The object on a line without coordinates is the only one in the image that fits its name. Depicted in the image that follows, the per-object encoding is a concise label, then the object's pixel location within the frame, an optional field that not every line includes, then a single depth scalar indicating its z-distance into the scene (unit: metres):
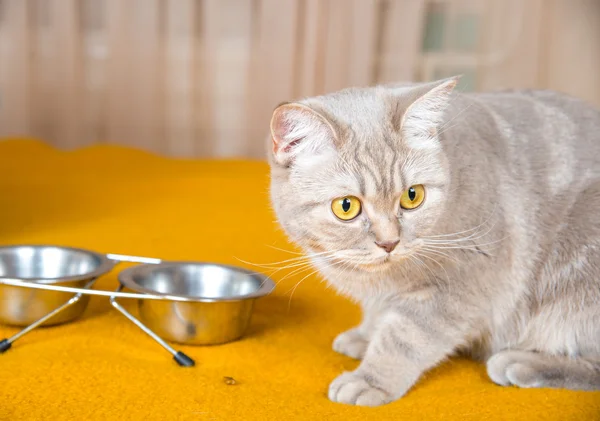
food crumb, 0.77
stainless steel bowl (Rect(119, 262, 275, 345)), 0.81
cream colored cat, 0.75
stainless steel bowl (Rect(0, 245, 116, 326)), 0.82
